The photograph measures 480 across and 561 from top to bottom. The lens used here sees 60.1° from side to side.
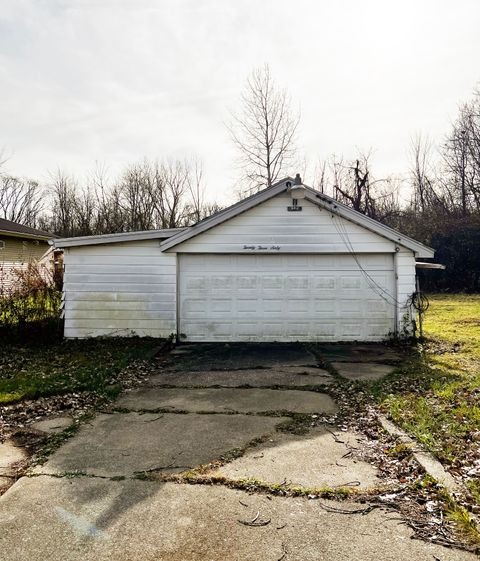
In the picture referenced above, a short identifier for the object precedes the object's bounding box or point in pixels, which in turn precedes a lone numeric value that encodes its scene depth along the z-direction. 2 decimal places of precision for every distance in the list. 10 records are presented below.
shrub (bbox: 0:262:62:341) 9.60
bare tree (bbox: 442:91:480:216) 25.28
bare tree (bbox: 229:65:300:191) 25.38
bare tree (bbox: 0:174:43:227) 42.88
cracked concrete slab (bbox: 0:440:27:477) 3.64
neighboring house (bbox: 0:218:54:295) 21.98
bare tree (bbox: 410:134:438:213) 28.19
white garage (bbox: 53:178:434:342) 10.07
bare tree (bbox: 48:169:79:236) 34.59
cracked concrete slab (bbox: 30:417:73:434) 4.64
